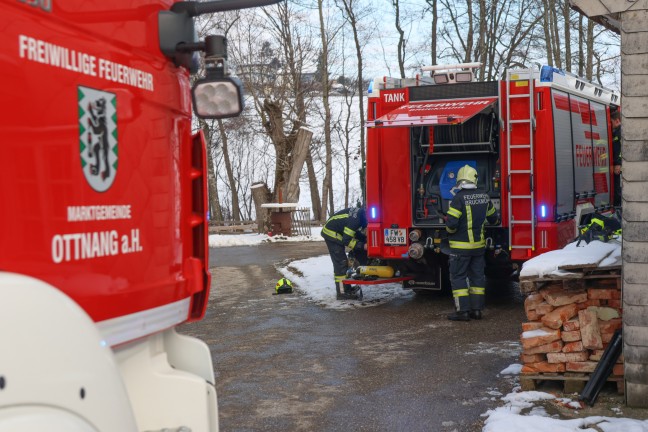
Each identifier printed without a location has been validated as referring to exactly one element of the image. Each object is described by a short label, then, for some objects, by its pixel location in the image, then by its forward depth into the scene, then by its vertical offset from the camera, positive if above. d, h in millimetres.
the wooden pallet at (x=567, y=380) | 6008 -1378
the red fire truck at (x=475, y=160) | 10062 +387
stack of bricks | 6168 -1026
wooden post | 26388 +18
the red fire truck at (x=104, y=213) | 2111 -26
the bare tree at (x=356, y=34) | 33094 +6426
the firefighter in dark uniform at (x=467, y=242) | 9625 -567
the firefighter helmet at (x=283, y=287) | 12469 -1301
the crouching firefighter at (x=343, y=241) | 11445 -596
